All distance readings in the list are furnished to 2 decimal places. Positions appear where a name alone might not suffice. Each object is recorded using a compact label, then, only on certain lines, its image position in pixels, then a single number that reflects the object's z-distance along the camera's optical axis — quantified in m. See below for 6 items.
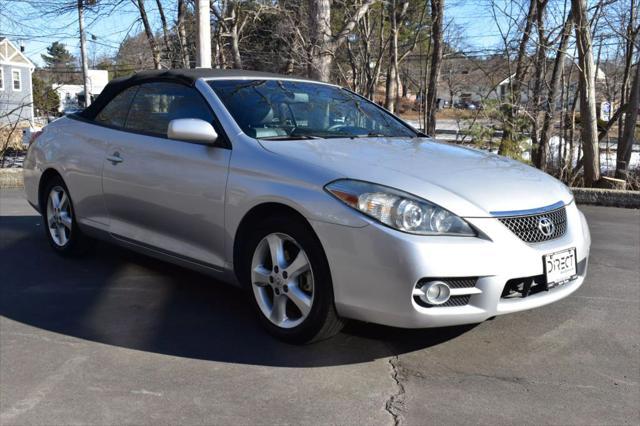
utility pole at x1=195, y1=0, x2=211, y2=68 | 8.45
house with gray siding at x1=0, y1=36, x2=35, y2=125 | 43.22
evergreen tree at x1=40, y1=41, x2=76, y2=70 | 60.08
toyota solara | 3.06
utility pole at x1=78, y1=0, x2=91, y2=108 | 17.97
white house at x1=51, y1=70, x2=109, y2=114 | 55.71
